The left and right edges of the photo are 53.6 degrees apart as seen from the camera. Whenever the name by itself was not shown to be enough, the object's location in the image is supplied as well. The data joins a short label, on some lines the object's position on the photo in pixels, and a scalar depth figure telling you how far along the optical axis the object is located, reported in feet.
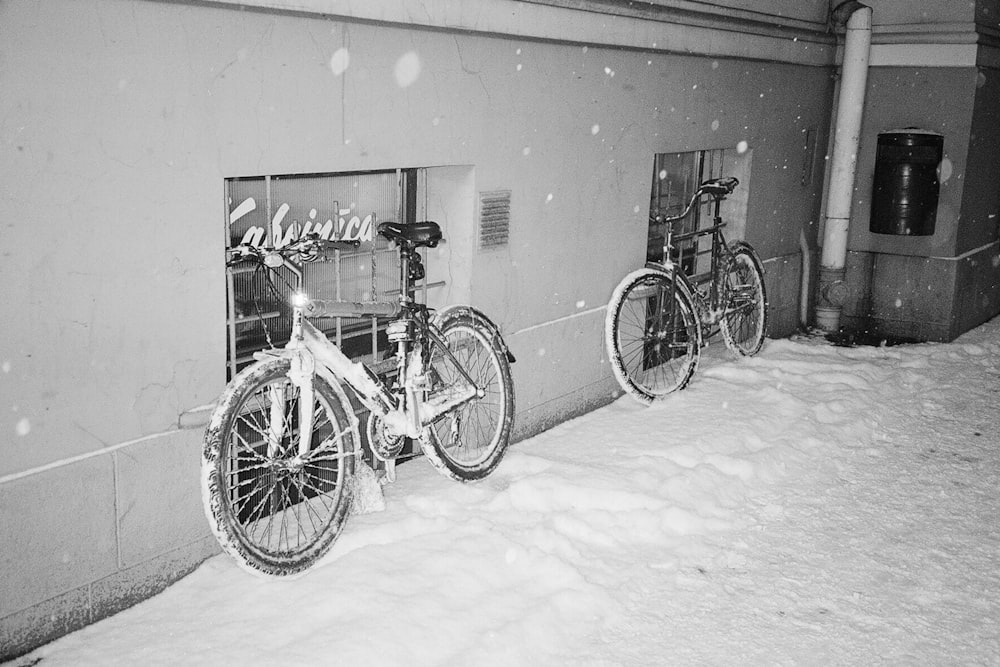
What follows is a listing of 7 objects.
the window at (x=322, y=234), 16.26
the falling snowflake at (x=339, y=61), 15.90
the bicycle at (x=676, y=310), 24.26
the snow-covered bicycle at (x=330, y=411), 14.12
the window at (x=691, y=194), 28.00
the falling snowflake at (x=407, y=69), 17.21
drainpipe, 32.91
